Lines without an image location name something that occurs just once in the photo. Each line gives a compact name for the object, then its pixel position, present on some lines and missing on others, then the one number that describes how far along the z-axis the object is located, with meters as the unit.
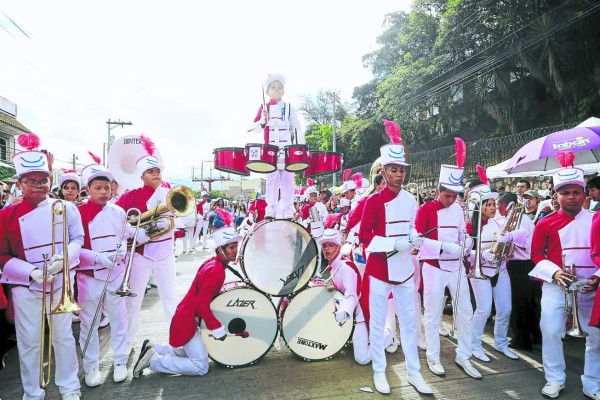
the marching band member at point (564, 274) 3.71
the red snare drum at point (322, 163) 5.37
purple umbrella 5.80
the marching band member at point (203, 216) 14.93
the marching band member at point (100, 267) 3.94
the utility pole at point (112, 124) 34.66
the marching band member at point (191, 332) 4.04
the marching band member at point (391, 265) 3.81
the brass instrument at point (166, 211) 4.29
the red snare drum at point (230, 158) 5.14
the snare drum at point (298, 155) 4.92
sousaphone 5.27
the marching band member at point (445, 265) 4.18
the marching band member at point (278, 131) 5.60
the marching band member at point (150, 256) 4.61
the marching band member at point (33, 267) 3.32
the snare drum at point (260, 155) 4.71
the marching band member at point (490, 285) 4.49
